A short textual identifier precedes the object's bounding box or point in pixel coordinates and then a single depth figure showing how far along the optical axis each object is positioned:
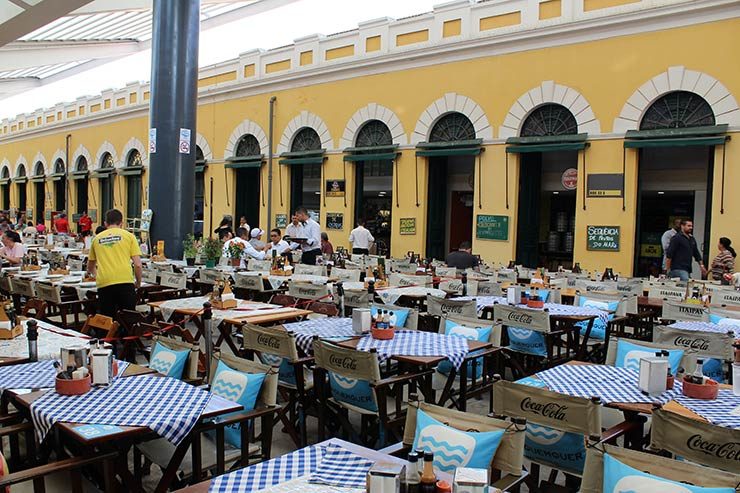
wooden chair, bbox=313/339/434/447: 4.09
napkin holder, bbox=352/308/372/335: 5.19
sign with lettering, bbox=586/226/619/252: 12.12
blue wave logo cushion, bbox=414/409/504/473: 2.68
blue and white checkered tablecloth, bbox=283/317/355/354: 4.95
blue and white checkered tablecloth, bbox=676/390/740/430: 3.24
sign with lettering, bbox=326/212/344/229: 16.44
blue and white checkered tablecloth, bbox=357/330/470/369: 4.52
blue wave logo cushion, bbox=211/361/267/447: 3.53
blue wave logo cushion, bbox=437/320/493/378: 5.20
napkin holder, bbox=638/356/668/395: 3.69
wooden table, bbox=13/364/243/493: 2.80
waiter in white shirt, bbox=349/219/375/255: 13.94
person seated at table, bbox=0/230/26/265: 10.42
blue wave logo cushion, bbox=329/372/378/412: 4.21
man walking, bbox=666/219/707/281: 9.84
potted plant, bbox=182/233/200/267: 11.09
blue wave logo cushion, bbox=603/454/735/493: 2.22
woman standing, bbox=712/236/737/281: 10.26
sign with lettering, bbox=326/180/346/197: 16.28
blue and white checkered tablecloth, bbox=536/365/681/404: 3.64
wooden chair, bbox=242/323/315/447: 4.64
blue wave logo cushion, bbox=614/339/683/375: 4.31
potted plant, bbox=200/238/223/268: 9.78
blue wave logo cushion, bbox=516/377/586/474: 3.23
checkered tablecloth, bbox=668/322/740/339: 5.68
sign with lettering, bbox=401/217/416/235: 15.04
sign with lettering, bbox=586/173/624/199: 12.03
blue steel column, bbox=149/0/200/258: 12.68
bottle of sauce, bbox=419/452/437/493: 2.07
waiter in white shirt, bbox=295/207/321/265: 11.97
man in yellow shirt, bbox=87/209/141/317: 6.79
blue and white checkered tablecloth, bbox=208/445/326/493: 2.41
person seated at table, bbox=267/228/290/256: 11.26
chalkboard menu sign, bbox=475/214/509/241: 13.52
